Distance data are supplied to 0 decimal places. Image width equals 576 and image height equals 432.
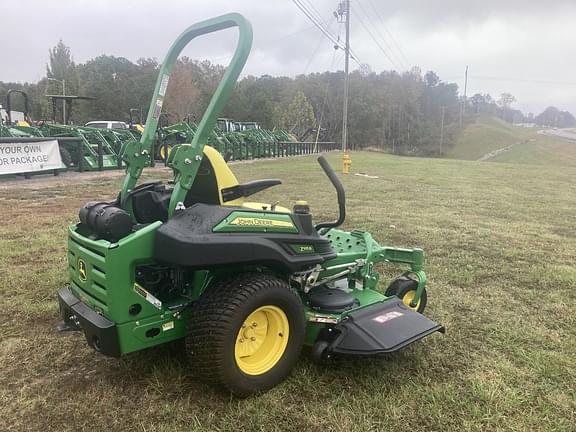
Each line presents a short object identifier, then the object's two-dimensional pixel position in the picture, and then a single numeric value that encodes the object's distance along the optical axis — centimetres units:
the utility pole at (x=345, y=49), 2082
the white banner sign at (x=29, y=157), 1153
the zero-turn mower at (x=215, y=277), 233
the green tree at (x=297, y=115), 5222
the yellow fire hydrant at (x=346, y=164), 1652
